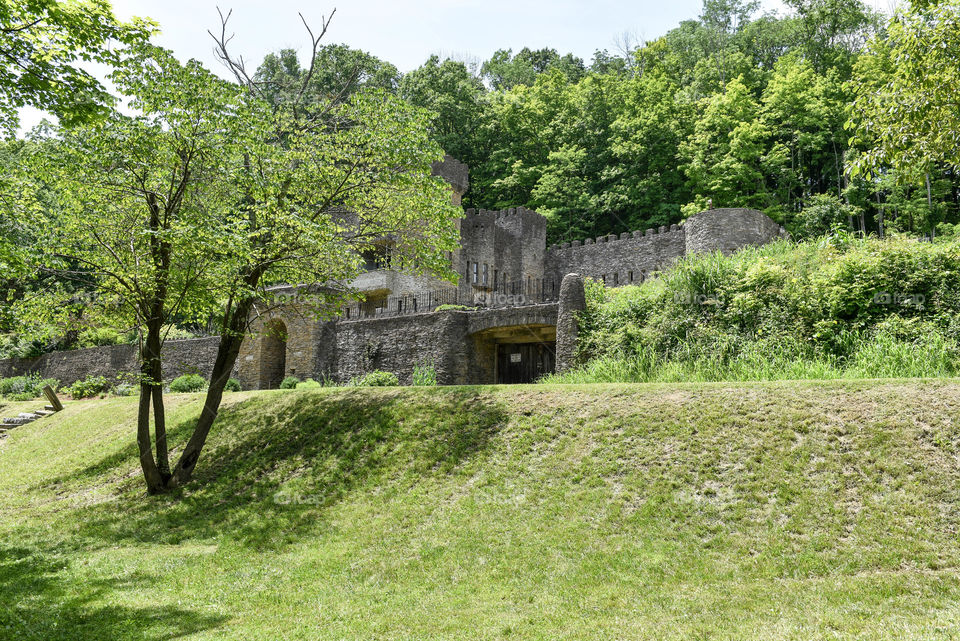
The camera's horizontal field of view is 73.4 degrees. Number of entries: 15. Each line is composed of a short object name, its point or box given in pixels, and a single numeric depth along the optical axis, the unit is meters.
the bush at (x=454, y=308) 20.51
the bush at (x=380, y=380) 19.33
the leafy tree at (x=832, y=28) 37.97
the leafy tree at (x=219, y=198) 10.33
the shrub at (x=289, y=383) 21.34
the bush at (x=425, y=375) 18.83
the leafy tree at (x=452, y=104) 42.34
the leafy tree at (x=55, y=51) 6.92
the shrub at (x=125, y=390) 23.42
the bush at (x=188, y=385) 22.44
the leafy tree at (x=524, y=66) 50.66
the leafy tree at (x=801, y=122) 33.28
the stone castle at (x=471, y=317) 19.56
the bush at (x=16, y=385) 28.55
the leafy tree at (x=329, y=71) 41.66
